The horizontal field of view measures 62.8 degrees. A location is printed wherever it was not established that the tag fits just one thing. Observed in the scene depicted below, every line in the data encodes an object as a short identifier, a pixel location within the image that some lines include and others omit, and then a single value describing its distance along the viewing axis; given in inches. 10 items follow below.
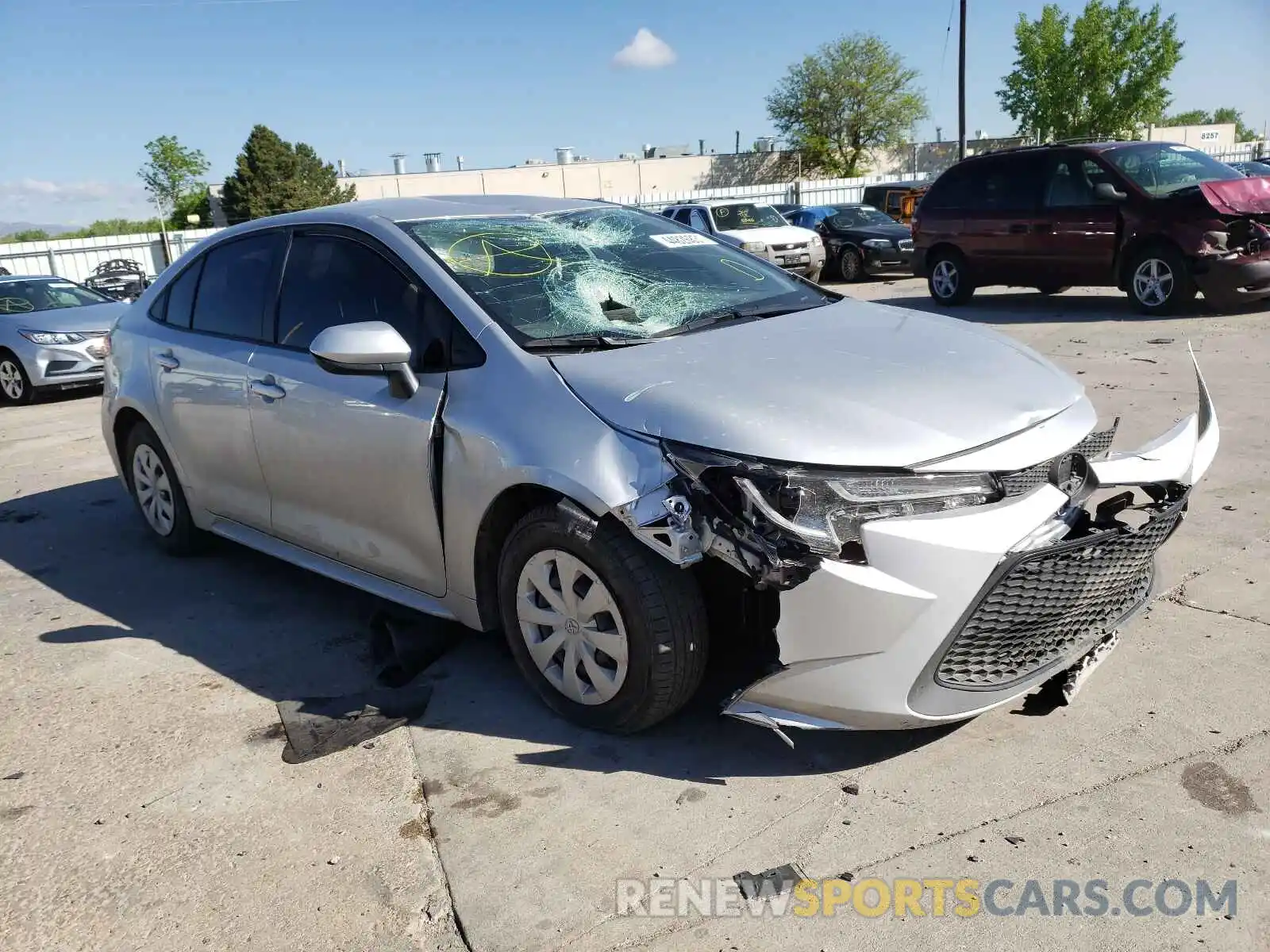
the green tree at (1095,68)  2180.1
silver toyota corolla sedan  105.4
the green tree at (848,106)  2758.4
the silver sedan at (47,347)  436.5
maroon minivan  405.7
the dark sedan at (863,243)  719.7
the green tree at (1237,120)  3661.4
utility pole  1051.9
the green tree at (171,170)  2581.2
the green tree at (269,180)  2276.1
